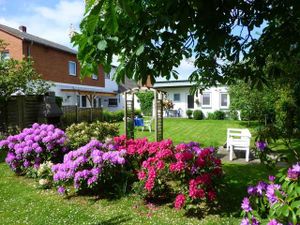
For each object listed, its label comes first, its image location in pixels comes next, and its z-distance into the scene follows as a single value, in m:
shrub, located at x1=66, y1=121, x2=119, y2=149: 8.89
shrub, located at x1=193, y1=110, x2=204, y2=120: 32.97
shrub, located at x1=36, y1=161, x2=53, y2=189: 7.36
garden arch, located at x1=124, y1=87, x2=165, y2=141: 12.62
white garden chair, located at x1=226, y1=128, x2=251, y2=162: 10.31
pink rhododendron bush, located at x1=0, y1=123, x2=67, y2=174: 8.12
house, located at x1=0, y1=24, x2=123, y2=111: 24.39
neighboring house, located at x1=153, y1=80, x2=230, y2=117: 33.50
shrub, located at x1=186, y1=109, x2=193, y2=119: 34.16
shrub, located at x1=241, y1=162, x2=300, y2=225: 2.50
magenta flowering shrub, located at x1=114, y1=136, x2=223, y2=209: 5.36
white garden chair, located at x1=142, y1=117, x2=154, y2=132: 19.92
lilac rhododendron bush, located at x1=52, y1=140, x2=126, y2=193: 6.39
